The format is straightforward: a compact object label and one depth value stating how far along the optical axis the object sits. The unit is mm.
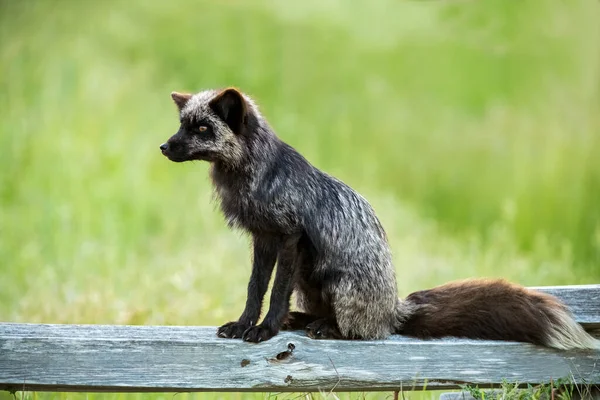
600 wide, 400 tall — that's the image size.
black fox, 8664
